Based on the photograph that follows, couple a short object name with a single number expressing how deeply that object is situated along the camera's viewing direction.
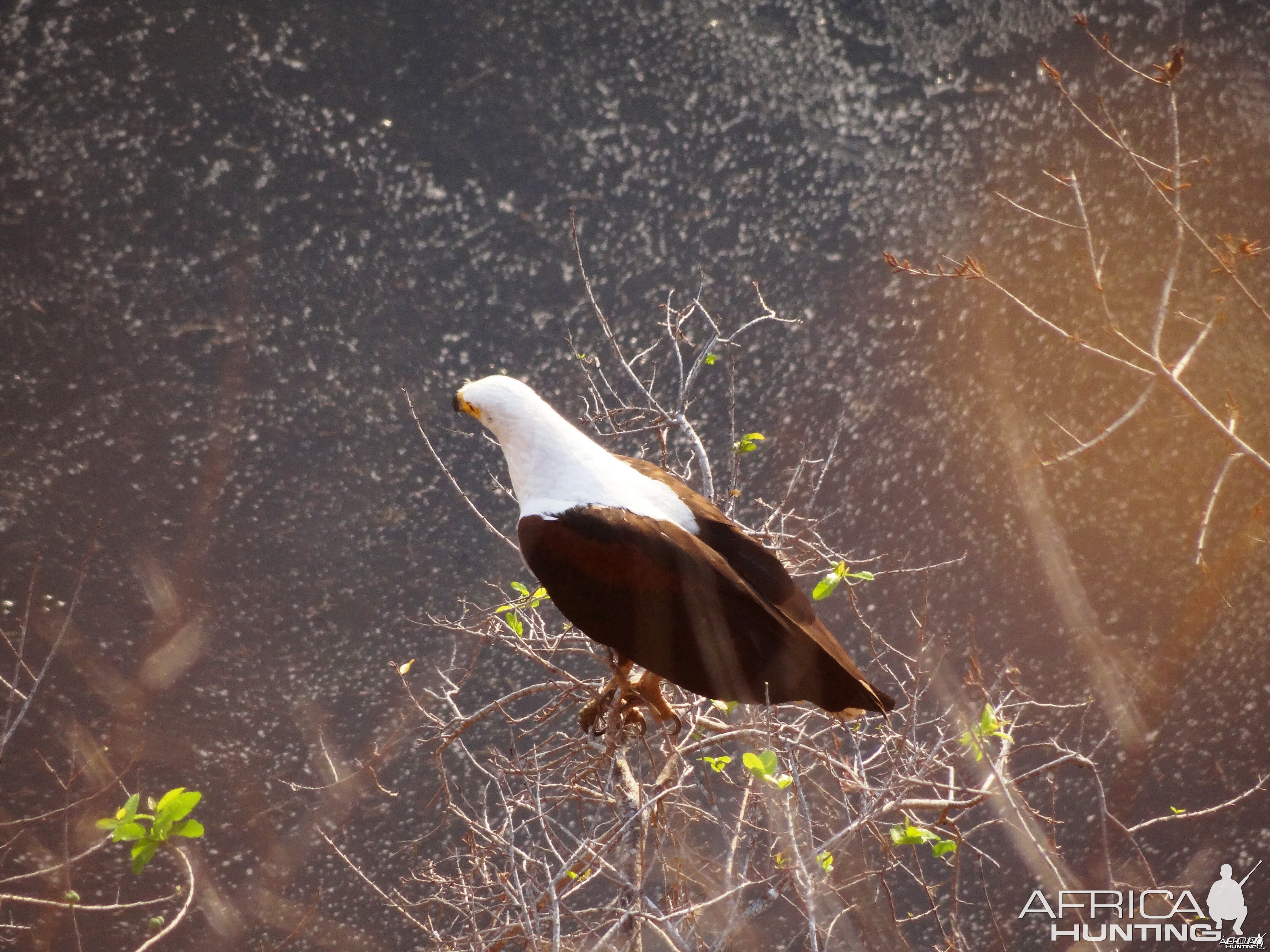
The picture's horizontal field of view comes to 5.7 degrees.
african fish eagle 14.57
